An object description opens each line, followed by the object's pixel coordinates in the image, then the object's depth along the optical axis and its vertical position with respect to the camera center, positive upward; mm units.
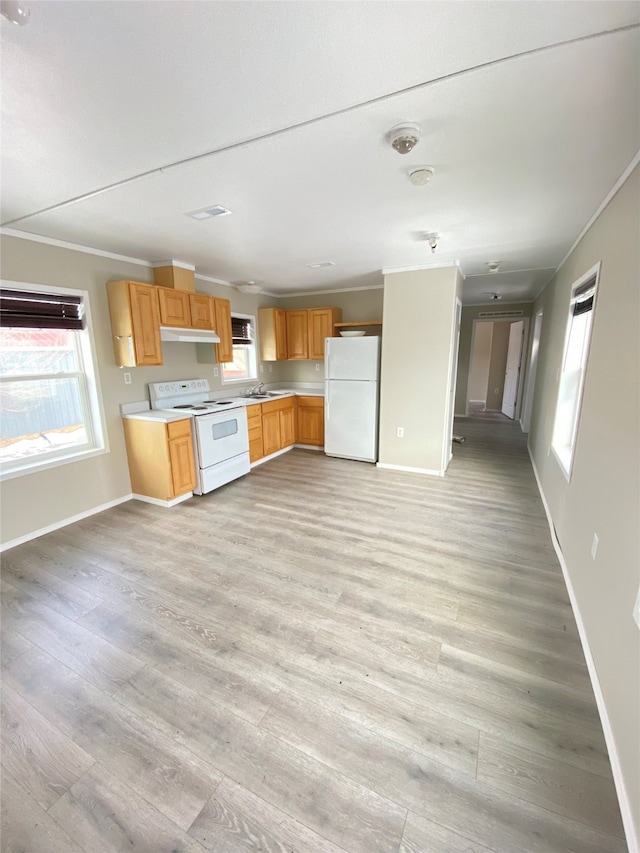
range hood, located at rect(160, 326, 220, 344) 3562 +273
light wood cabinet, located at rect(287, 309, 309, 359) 5480 +419
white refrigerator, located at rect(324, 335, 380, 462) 4535 -486
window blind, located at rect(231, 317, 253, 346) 5074 +430
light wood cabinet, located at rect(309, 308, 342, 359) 5293 +520
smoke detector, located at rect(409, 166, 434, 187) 1767 +949
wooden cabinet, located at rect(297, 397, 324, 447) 5324 -951
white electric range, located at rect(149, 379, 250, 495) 3676 -764
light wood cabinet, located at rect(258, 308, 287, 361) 5367 +437
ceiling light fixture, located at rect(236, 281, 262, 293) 4789 +1016
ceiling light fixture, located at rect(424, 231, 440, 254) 2854 +1027
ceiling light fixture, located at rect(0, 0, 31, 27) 909 +934
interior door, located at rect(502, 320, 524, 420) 7555 -251
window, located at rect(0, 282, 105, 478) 2748 -180
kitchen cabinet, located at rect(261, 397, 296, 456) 4883 -956
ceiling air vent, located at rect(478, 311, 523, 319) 7070 +950
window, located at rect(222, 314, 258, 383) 5076 +121
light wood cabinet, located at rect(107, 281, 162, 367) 3240 +379
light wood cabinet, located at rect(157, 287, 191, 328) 3527 +556
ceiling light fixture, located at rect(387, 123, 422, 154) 1436 +940
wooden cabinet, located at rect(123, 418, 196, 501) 3383 -978
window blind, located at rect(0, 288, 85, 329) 2684 +416
